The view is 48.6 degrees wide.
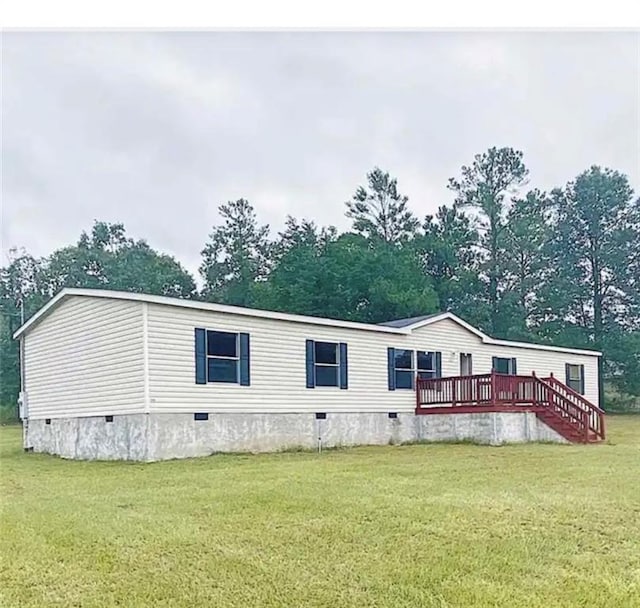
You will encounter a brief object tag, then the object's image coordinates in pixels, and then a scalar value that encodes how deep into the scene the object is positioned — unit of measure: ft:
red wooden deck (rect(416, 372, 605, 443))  47.60
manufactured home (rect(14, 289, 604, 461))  37.86
